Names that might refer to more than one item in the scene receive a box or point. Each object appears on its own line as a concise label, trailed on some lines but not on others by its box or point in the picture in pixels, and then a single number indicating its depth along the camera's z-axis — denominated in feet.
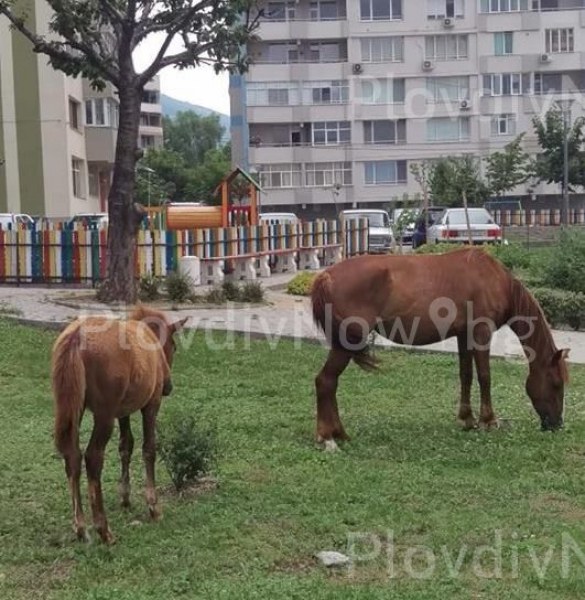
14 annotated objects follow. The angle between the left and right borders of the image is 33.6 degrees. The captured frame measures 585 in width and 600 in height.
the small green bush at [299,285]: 61.96
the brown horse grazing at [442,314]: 26.22
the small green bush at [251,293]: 55.77
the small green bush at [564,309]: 51.70
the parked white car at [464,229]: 92.28
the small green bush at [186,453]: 20.58
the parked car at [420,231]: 100.97
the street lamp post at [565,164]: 151.84
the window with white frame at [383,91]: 190.39
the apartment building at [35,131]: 127.13
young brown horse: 16.87
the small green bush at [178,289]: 54.34
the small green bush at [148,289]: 55.06
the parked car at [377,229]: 98.17
